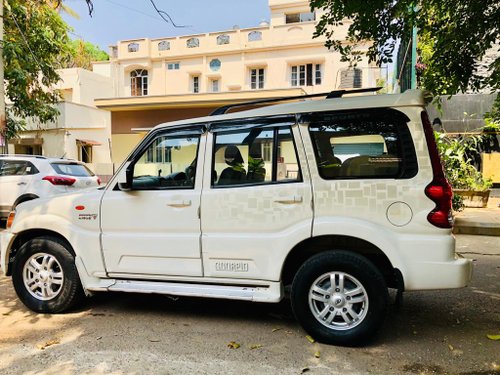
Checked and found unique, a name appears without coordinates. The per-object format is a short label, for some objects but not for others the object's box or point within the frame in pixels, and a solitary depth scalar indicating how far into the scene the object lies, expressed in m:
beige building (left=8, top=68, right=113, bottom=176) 20.16
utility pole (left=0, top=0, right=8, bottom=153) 8.74
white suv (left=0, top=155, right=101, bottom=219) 9.04
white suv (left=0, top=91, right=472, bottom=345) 3.28
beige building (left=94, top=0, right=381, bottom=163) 18.89
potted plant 10.32
